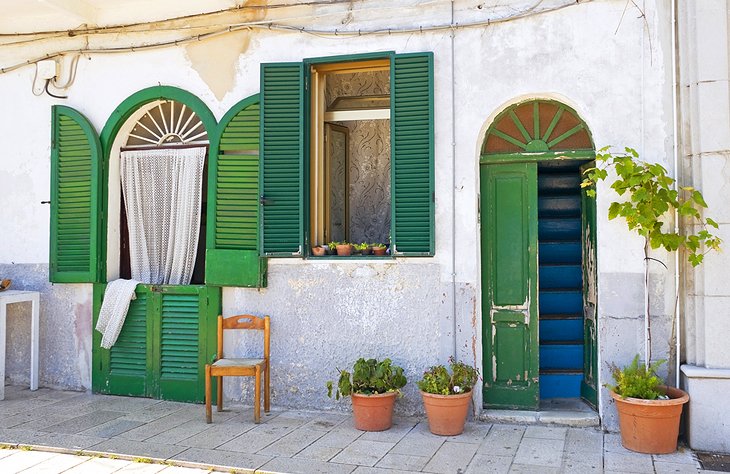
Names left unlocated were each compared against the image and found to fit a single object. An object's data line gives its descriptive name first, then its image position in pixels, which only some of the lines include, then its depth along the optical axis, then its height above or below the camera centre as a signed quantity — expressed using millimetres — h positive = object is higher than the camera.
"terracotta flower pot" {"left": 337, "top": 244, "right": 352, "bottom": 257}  6287 +59
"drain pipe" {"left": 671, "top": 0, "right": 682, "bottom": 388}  5445 +874
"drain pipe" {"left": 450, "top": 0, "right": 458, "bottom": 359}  6012 +580
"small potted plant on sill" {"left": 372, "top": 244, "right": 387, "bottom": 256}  6223 +67
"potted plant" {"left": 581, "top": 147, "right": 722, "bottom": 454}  5051 +140
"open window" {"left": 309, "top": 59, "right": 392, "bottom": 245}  6738 +1076
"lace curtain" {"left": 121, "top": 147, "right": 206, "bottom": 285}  6891 +480
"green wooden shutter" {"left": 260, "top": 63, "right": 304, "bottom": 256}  6309 +915
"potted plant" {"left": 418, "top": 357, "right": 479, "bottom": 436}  5516 -1140
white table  6750 -653
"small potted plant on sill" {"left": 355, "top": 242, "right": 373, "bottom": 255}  6289 +68
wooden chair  5910 -963
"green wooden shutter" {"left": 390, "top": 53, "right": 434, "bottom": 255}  6023 +920
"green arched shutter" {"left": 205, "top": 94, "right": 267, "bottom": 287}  6504 +579
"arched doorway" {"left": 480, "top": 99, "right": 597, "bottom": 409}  6055 +147
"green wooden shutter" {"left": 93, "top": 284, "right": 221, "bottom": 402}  6656 -896
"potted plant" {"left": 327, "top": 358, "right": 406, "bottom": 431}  5691 -1139
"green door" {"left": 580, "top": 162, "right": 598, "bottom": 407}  6156 -433
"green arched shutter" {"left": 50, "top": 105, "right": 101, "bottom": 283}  7016 +619
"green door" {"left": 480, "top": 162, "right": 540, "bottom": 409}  6133 -262
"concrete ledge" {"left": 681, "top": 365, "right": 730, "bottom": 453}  5141 -1172
